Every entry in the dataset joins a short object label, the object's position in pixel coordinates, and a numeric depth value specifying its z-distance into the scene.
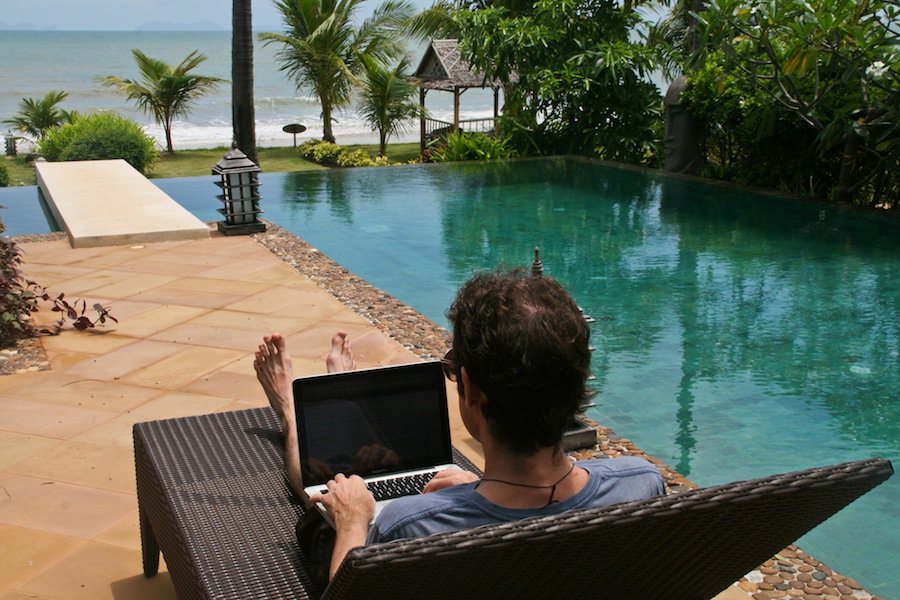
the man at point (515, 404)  1.50
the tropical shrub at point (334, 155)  18.50
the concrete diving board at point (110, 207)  8.02
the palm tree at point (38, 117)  23.88
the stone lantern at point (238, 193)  8.46
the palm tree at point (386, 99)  19.92
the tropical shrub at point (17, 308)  5.15
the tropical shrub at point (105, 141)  15.84
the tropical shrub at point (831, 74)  9.08
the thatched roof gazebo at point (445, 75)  22.97
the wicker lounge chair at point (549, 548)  1.30
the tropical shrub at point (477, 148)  14.86
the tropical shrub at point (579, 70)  13.92
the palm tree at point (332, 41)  20.62
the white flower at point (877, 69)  8.95
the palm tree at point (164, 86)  22.23
